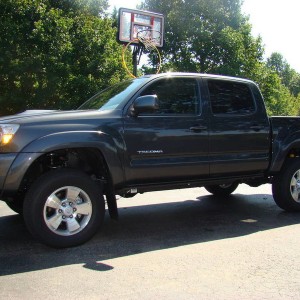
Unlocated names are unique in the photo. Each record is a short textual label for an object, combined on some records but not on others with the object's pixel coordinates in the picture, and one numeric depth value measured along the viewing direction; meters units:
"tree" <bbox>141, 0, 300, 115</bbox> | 33.34
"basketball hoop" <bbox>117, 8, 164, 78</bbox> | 17.92
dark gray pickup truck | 4.38
